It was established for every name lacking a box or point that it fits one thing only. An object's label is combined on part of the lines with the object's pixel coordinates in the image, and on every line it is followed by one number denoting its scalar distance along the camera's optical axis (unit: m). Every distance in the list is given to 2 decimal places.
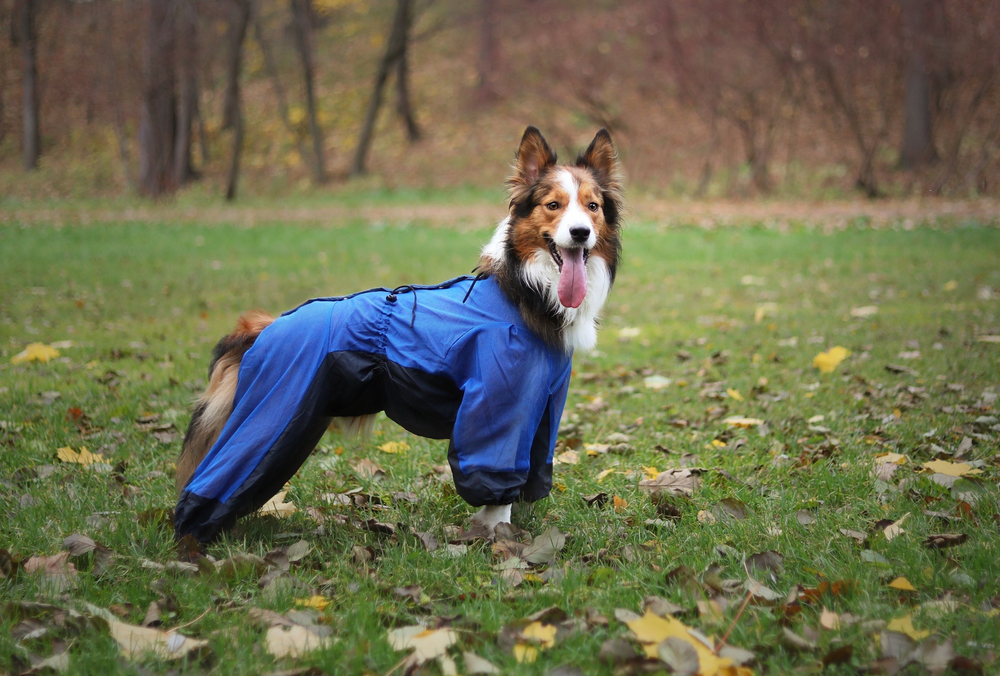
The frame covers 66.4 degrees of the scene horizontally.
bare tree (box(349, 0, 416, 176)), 27.16
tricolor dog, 3.20
